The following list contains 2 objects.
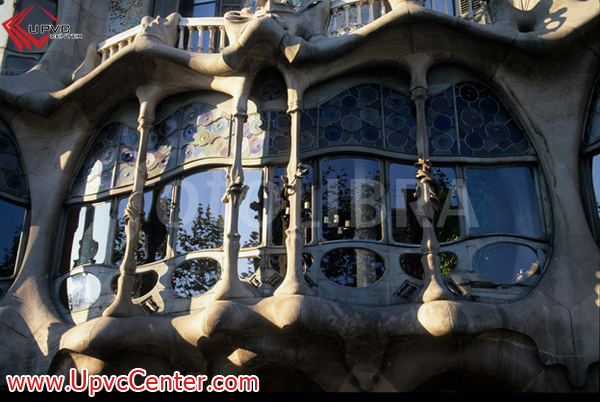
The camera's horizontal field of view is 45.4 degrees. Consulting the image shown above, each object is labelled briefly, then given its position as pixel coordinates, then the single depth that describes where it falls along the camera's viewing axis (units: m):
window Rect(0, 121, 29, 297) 11.12
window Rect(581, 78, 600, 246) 9.75
